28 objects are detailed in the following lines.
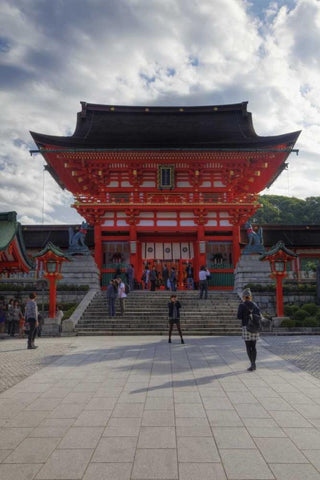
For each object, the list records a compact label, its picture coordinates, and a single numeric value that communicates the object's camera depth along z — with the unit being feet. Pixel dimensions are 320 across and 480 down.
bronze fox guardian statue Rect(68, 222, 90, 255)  77.30
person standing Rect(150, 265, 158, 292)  73.82
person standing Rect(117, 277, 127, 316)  59.06
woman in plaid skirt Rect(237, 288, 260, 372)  29.50
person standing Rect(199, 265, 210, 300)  67.00
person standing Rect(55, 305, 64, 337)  54.05
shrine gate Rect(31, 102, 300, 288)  82.33
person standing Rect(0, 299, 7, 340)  55.00
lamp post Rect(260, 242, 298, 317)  58.49
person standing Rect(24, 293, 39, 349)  40.60
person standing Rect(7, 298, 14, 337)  54.49
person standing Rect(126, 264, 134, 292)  73.56
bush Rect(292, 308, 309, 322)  58.23
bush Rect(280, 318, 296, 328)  55.01
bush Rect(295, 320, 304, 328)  55.50
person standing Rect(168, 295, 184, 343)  43.37
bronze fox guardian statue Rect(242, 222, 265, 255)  76.74
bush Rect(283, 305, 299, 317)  60.37
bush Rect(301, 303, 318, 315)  60.13
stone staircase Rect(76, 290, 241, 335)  54.03
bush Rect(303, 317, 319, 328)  55.41
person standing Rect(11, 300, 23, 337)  54.54
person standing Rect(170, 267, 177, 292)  73.61
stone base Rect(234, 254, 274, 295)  70.44
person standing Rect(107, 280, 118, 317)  57.88
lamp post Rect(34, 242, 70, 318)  57.77
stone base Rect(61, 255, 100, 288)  71.36
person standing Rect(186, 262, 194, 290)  81.66
